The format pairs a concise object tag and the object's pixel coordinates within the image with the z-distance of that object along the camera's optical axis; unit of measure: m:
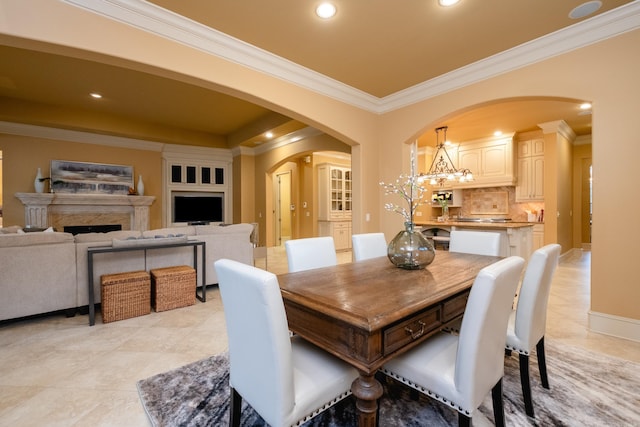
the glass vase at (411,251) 1.95
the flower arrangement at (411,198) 2.04
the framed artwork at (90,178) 5.70
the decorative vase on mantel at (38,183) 5.40
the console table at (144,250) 2.87
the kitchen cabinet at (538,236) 5.80
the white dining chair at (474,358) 1.11
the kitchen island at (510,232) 4.37
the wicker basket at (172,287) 3.23
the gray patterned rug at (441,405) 1.57
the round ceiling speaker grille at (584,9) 2.33
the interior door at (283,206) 9.26
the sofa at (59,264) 2.75
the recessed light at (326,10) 2.33
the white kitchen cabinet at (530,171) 6.09
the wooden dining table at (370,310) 1.13
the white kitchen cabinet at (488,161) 6.26
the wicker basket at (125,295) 2.92
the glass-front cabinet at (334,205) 7.62
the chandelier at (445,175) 5.28
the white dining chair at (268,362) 1.03
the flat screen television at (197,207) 7.16
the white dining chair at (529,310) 1.58
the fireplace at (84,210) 5.40
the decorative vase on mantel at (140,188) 6.42
